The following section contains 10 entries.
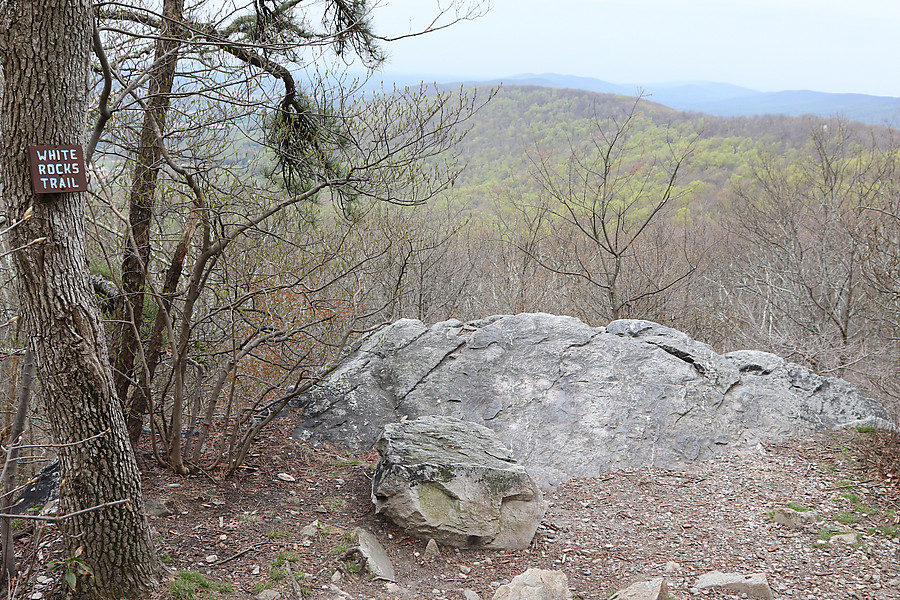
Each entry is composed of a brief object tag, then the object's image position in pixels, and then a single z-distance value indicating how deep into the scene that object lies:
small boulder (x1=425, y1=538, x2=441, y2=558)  4.23
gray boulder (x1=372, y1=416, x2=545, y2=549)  4.33
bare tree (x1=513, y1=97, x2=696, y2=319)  10.17
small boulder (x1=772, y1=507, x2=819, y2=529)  4.75
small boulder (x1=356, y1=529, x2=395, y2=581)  3.87
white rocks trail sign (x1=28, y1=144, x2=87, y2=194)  2.66
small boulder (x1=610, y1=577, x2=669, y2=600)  3.50
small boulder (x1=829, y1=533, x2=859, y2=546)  4.44
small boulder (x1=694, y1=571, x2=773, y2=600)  3.73
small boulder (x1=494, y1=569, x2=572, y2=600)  3.58
